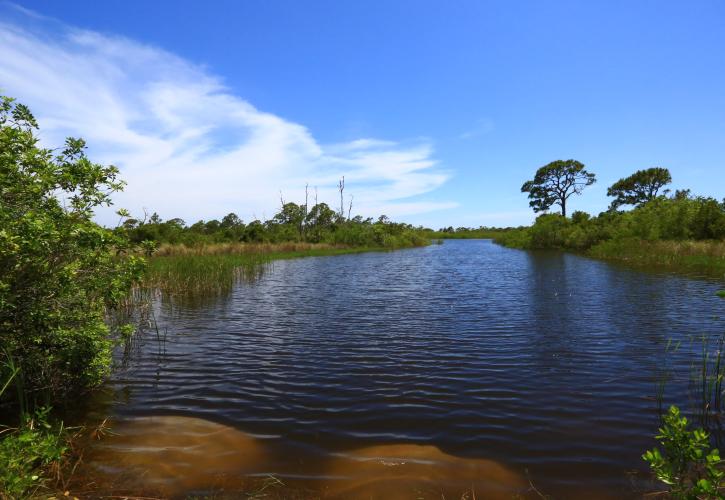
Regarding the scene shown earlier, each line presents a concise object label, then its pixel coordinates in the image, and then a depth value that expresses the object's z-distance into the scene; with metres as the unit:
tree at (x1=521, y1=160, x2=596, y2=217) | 70.31
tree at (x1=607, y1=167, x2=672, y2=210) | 66.00
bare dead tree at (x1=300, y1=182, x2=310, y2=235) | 75.04
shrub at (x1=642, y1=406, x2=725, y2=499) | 3.29
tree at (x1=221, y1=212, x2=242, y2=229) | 82.53
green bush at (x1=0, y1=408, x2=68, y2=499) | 4.27
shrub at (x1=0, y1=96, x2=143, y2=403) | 6.22
